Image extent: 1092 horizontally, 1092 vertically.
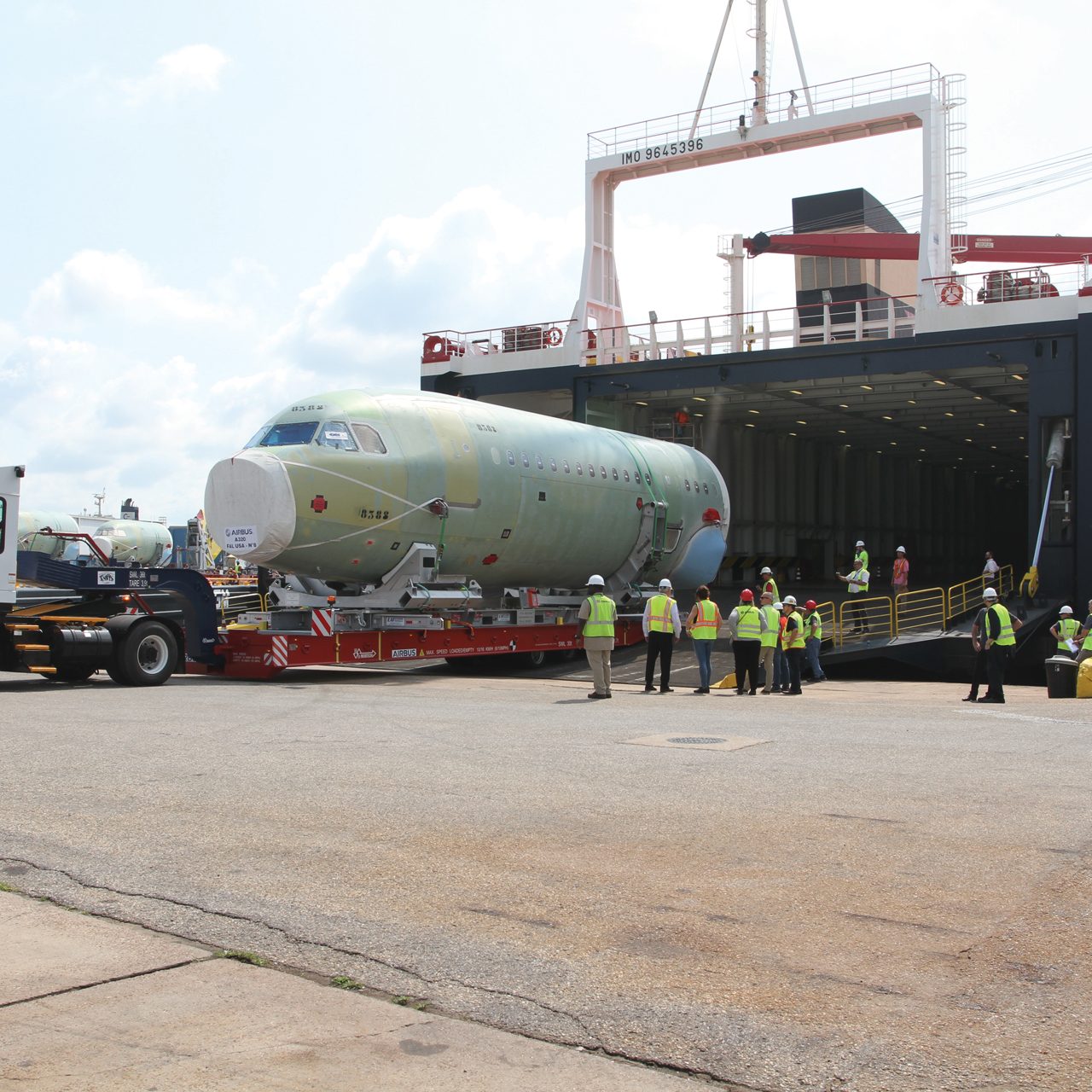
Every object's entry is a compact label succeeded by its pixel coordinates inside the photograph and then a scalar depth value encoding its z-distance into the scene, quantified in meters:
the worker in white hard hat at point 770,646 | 20.83
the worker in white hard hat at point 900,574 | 29.21
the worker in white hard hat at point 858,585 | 27.70
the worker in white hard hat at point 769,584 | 24.02
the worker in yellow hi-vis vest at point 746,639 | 20.33
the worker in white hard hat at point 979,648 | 18.75
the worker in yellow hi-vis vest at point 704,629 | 20.28
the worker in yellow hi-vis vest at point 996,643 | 18.48
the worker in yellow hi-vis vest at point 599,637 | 18.52
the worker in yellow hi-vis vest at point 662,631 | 20.08
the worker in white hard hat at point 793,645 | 20.91
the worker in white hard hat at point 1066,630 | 23.20
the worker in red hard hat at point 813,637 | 23.33
